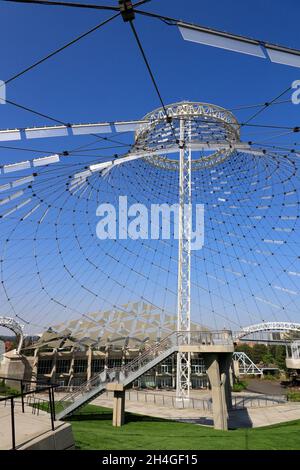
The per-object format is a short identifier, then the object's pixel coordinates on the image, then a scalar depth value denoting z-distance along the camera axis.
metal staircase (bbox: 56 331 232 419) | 27.89
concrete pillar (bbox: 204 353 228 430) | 26.56
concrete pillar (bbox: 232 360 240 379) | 85.57
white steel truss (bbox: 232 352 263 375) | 93.20
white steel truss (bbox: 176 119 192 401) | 38.12
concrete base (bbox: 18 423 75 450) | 7.18
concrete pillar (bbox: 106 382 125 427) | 27.72
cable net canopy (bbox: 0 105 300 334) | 28.03
